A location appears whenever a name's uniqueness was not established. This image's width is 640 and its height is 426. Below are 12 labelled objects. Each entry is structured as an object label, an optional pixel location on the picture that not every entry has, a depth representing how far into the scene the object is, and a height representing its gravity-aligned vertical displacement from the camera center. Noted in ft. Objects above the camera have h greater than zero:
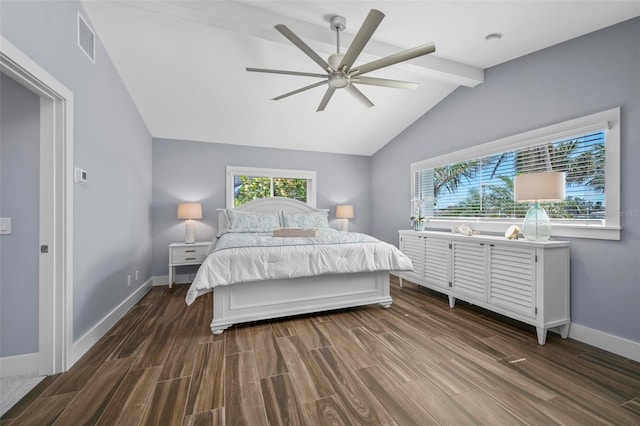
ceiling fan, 6.08 +3.97
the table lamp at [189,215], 13.83 -0.19
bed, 8.40 -2.12
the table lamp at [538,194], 7.63 +0.50
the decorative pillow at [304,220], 14.71 -0.48
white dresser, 7.72 -2.13
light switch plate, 5.99 -0.31
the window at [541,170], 7.45 +1.29
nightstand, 13.06 -2.11
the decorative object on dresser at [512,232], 8.90 -0.71
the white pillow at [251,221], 13.71 -0.51
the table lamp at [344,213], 17.24 -0.10
